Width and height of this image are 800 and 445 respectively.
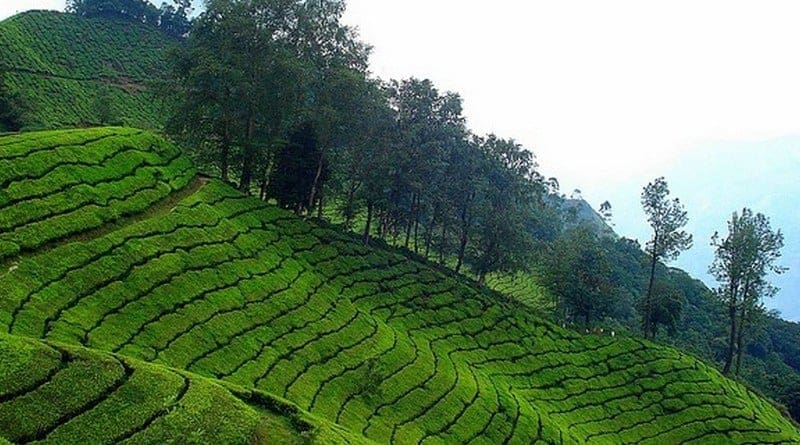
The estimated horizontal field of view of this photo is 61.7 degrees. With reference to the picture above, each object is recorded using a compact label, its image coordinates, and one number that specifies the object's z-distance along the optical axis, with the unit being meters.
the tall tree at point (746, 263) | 50.84
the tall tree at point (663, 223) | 51.38
